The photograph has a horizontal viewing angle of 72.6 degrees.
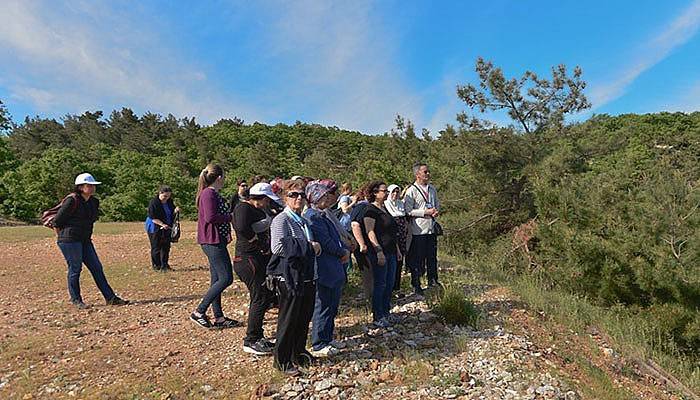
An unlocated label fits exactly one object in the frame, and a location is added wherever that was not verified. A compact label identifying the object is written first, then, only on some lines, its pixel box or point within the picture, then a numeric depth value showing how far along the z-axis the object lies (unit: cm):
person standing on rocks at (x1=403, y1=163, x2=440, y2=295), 624
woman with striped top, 372
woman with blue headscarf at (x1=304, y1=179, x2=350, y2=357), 409
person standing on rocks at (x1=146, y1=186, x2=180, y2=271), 816
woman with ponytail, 486
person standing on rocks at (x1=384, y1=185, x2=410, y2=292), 609
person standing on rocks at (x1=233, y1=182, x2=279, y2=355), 425
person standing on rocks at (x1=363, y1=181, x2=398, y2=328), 500
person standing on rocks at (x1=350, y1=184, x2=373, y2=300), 499
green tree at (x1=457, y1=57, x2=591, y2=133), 1526
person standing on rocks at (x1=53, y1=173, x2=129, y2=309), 573
